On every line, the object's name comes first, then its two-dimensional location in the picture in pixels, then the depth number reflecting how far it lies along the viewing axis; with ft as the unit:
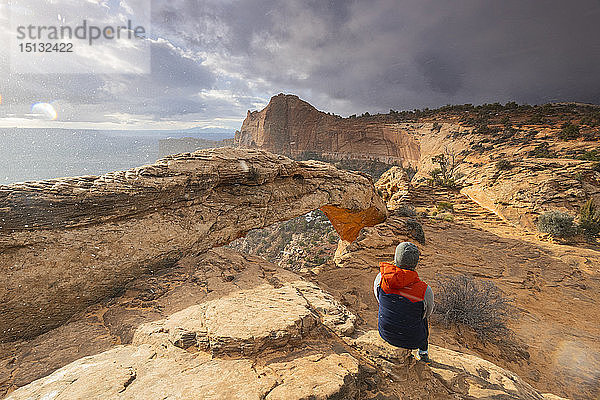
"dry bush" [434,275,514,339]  15.56
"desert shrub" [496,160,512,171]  44.94
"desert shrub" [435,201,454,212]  40.83
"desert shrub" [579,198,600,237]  28.43
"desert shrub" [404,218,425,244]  28.58
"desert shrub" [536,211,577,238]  28.76
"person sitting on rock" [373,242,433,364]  8.53
